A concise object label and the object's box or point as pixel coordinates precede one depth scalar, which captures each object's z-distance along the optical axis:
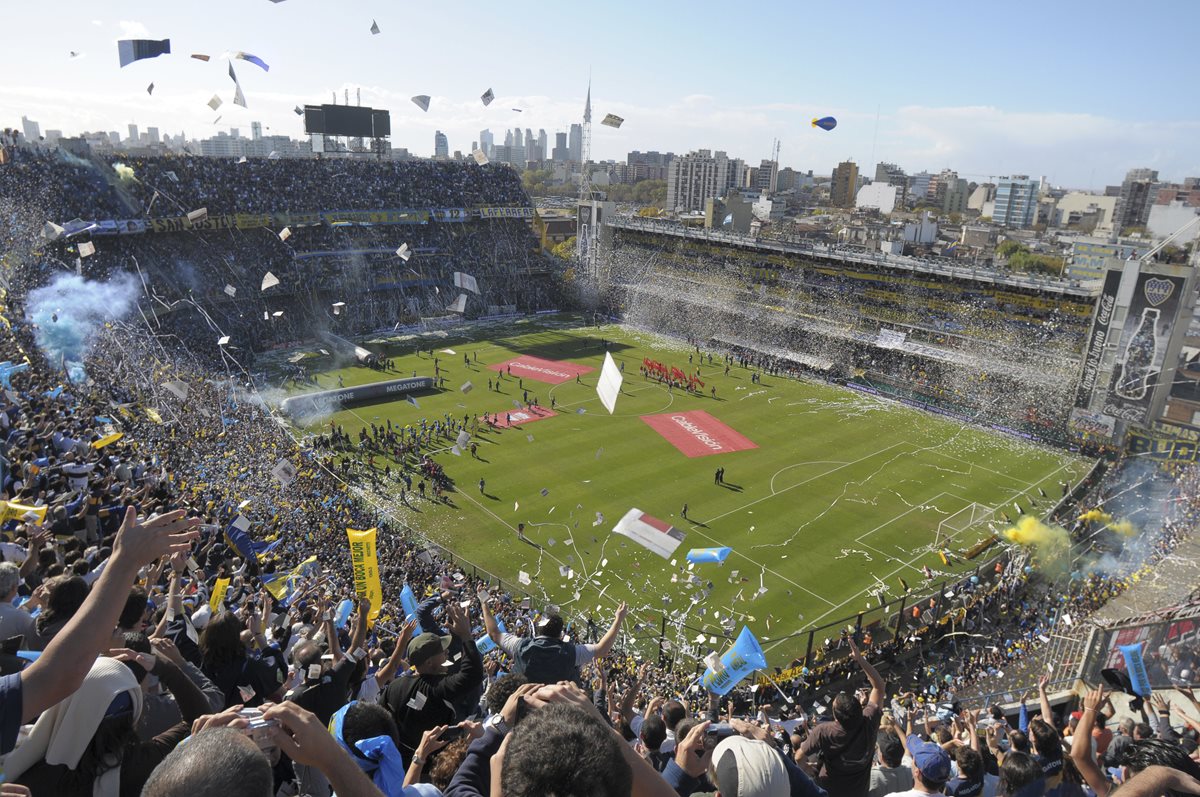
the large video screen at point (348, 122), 59.38
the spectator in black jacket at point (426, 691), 4.79
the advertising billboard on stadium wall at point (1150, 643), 11.77
